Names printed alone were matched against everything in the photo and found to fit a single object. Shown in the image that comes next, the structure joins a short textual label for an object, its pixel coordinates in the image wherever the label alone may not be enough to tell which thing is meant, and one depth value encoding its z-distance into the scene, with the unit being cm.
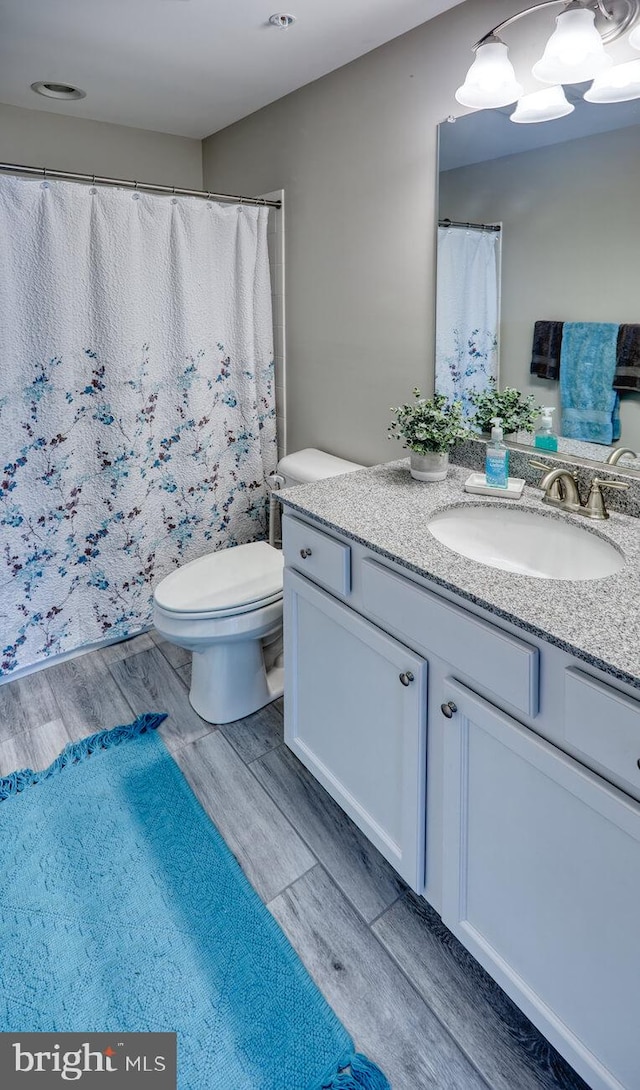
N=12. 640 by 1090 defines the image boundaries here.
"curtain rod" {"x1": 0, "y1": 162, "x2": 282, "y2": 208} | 184
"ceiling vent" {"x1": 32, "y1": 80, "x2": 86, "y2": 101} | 215
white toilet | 186
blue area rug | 116
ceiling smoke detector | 165
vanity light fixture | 123
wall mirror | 131
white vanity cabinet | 89
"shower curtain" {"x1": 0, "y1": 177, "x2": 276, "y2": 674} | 200
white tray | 150
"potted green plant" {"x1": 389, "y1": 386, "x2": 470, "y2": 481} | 158
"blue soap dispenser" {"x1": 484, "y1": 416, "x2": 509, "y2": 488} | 152
